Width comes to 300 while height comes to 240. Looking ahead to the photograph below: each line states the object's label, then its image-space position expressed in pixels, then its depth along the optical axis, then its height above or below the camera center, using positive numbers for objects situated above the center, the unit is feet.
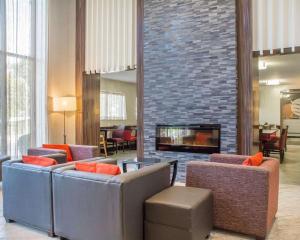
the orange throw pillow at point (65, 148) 15.34 -1.53
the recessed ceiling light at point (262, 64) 21.78 +4.51
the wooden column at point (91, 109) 20.16 +0.92
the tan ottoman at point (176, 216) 6.95 -2.54
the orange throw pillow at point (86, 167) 8.10 -1.39
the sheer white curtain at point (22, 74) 16.02 +2.99
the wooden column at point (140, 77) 17.26 +2.76
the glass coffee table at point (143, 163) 12.38 -1.95
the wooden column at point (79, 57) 19.92 +4.67
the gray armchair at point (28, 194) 8.52 -2.42
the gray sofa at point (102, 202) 6.81 -2.18
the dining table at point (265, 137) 23.15 -1.51
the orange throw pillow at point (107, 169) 7.70 -1.39
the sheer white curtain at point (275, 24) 13.41 +4.85
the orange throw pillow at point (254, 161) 9.05 -1.41
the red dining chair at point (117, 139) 28.25 -1.92
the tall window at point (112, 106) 31.76 +1.74
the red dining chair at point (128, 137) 29.32 -1.78
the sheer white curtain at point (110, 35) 17.93 +5.92
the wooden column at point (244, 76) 14.37 +2.33
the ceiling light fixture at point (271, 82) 34.53 +4.91
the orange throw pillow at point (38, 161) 9.13 -1.37
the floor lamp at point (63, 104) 18.67 +1.17
